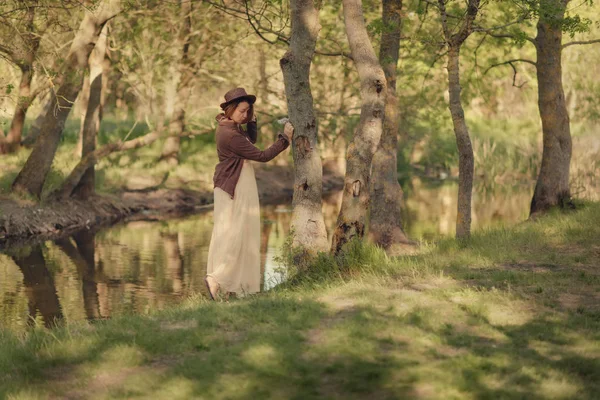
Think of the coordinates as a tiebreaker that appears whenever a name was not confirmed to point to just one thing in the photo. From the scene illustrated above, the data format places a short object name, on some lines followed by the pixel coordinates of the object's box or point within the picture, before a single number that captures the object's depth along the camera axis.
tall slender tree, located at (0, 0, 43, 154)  17.63
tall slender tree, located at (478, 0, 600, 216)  18.64
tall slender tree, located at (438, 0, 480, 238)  13.70
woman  11.30
